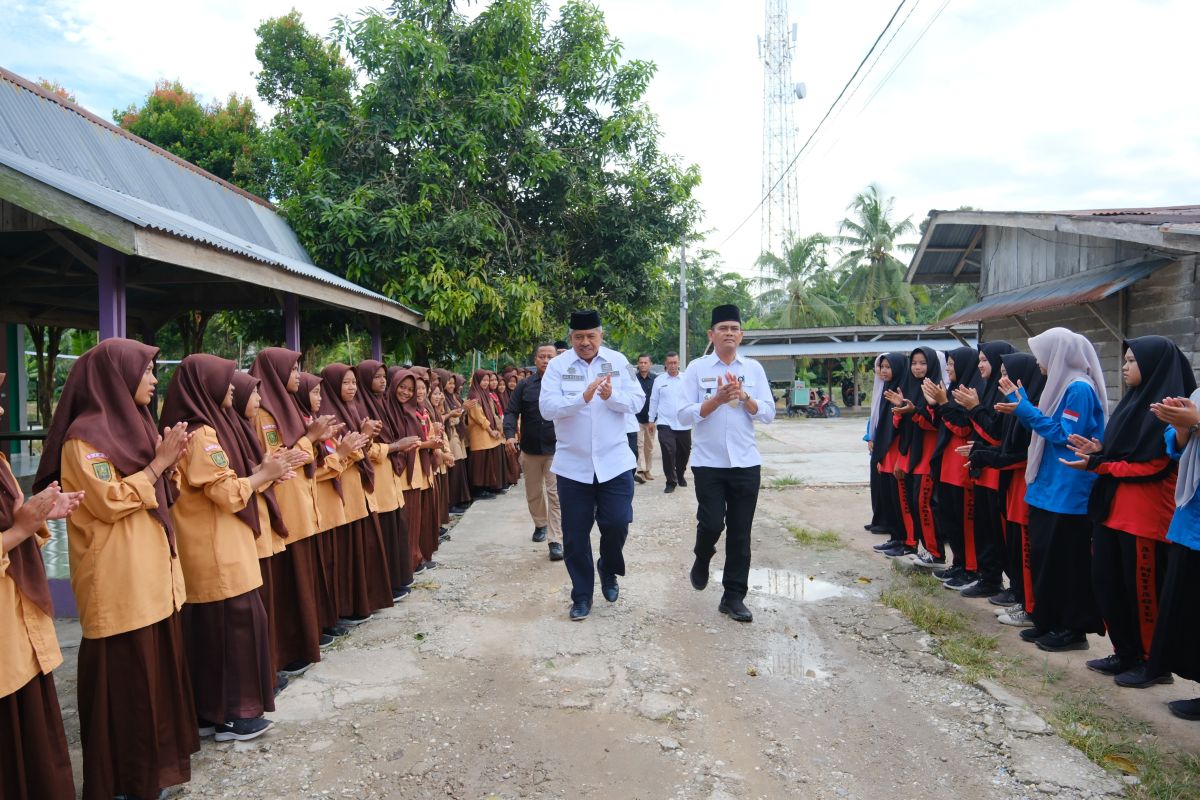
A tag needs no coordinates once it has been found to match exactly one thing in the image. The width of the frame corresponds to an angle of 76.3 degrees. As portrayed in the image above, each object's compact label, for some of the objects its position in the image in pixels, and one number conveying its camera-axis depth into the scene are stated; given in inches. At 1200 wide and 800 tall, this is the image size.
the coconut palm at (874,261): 1189.1
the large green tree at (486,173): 434.3
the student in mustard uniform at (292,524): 159.2
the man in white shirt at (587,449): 197.5
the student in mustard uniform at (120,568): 107.9
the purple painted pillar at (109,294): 189.2
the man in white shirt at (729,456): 195.5
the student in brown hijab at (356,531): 187.9
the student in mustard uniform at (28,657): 93.7
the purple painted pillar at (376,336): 410.6
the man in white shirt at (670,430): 405.1
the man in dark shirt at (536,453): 274.5
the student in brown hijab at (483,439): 374.9
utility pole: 930.7
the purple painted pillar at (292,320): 329.4
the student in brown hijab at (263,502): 141.9
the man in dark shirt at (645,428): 438.0
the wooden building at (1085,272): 267.4
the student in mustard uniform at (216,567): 126.7
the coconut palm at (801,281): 1232.8
